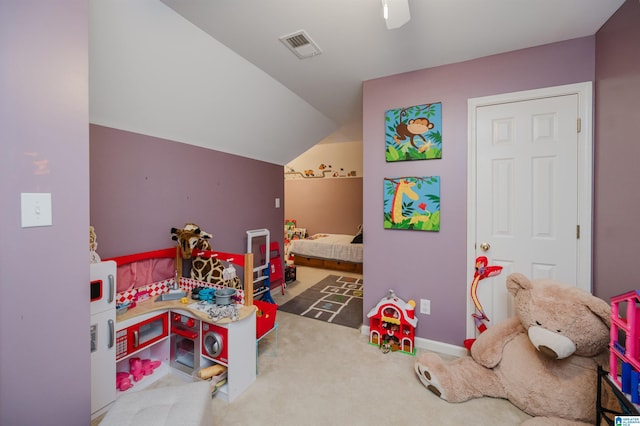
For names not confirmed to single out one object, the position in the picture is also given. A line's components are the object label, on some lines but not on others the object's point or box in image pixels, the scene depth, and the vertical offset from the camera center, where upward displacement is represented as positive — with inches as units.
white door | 79.7 +6.9
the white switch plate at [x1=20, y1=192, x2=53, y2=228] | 37.9 +0.2
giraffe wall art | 95.1 +2.7
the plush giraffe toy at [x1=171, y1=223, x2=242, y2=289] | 92.1 -18.0
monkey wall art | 94.4 +28.9
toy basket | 85.0 -35.8
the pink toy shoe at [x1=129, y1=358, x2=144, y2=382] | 74.7 -45.7
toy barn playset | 93.7 -42.3
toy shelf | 44.9 -24.9
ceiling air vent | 78.7 +52.4
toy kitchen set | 63.1 -34.1
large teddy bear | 57.6 -37.7
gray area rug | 122.8 -49.8
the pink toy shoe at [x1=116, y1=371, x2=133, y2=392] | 71.5 -46.9
